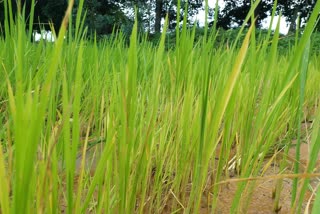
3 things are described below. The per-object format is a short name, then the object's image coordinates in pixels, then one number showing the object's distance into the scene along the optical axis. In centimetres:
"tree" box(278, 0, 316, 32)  1398
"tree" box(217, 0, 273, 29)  1700
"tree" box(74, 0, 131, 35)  954
